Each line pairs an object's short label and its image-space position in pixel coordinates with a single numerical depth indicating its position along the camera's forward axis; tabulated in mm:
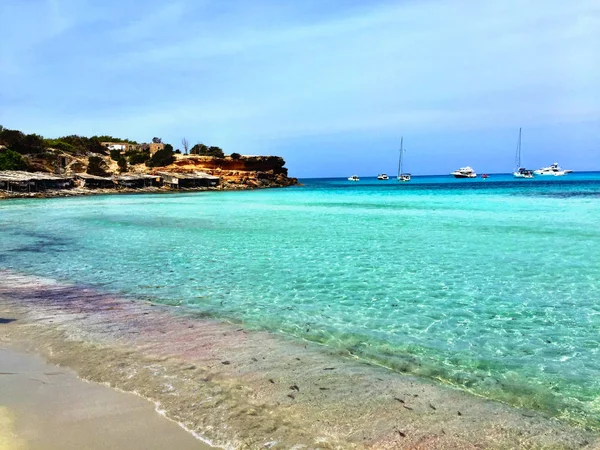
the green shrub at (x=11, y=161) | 58294
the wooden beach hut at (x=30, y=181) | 52362
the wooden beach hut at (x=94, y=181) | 62125
